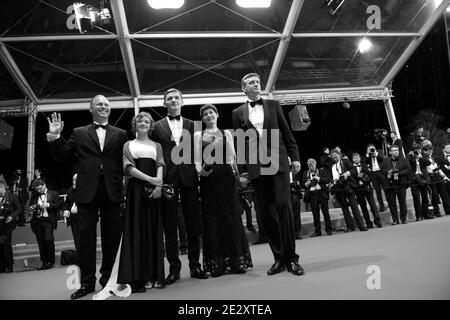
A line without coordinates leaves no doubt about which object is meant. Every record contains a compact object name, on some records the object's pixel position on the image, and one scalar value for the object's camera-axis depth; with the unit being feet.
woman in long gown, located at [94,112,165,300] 9.77
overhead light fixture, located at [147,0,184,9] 28.55
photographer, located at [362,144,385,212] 26.98
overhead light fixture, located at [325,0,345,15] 29.40
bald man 10.34
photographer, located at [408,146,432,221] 25.36
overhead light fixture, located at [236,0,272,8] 29.53
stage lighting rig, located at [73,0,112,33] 25.61
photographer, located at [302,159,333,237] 23.20
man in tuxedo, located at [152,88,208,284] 11.20
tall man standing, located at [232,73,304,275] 10.43
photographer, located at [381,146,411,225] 24.41
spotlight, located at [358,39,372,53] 34.77
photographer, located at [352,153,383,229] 23.80
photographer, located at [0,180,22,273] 20.61
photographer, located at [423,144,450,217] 26.48
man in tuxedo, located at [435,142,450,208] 27.86
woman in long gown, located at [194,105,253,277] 11.22
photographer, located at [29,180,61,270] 20.49
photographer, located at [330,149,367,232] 23.16
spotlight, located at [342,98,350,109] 38.23
